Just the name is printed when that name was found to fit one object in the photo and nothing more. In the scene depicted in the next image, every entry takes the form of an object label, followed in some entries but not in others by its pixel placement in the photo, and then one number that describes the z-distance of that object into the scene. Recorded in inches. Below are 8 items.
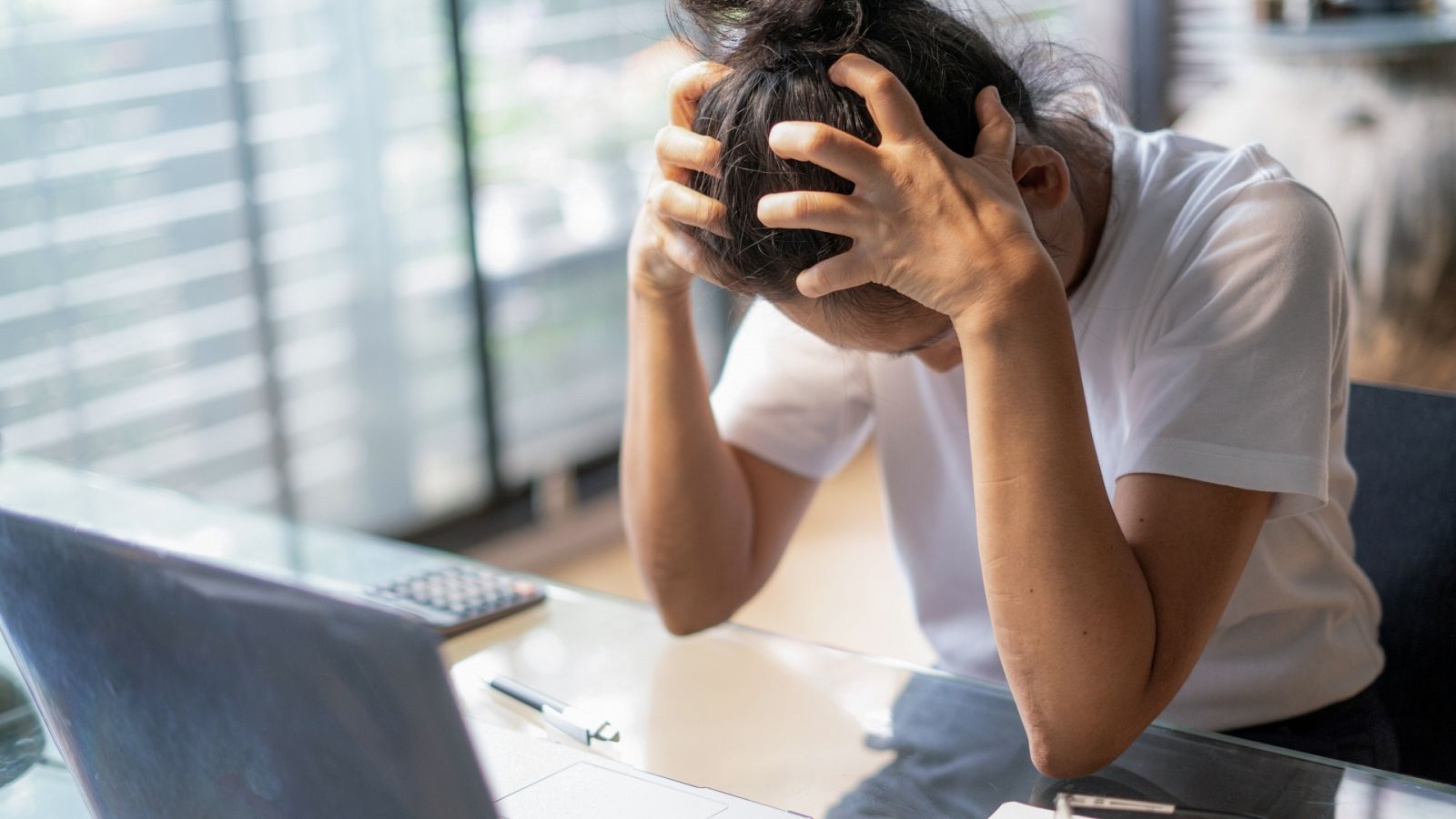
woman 30.2
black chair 41.3
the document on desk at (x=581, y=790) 28.7
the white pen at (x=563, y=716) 33.8
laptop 20.2
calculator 40.2
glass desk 30.1
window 75.2
